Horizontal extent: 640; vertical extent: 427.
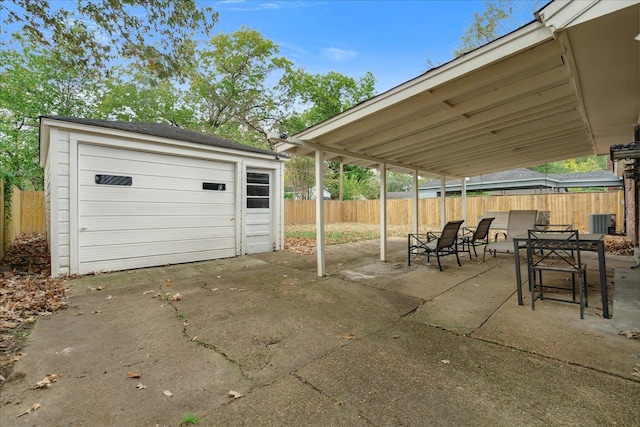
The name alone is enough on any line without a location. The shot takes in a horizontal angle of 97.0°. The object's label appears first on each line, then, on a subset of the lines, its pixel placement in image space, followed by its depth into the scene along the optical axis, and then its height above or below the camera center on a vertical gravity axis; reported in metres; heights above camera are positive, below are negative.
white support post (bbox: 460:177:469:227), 9.83 +0.64
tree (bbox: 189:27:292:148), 19.20 +9.30
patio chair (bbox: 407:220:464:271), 5.32 -0.51
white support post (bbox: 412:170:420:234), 7.43 +0.47
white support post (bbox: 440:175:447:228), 8.88 +0.78
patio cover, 2.33 +1.47
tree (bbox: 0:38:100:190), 14.09 +6.26
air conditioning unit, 10.38 -0.33
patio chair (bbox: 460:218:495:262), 6.42 -0.36
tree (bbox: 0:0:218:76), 4.77 +3.50
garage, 4.99 +0.44
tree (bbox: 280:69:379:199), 22.00 +10.18
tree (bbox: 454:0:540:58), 13.95 +10.14
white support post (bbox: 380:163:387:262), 6.32 -0.01
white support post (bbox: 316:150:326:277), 5.06 +0.00
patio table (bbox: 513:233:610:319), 2.90 -0.41
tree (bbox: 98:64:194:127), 17.64 +7.53
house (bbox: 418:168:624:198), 16.30 +2.08
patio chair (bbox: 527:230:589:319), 3.10 -0.39
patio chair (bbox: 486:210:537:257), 6.58 -0.17
